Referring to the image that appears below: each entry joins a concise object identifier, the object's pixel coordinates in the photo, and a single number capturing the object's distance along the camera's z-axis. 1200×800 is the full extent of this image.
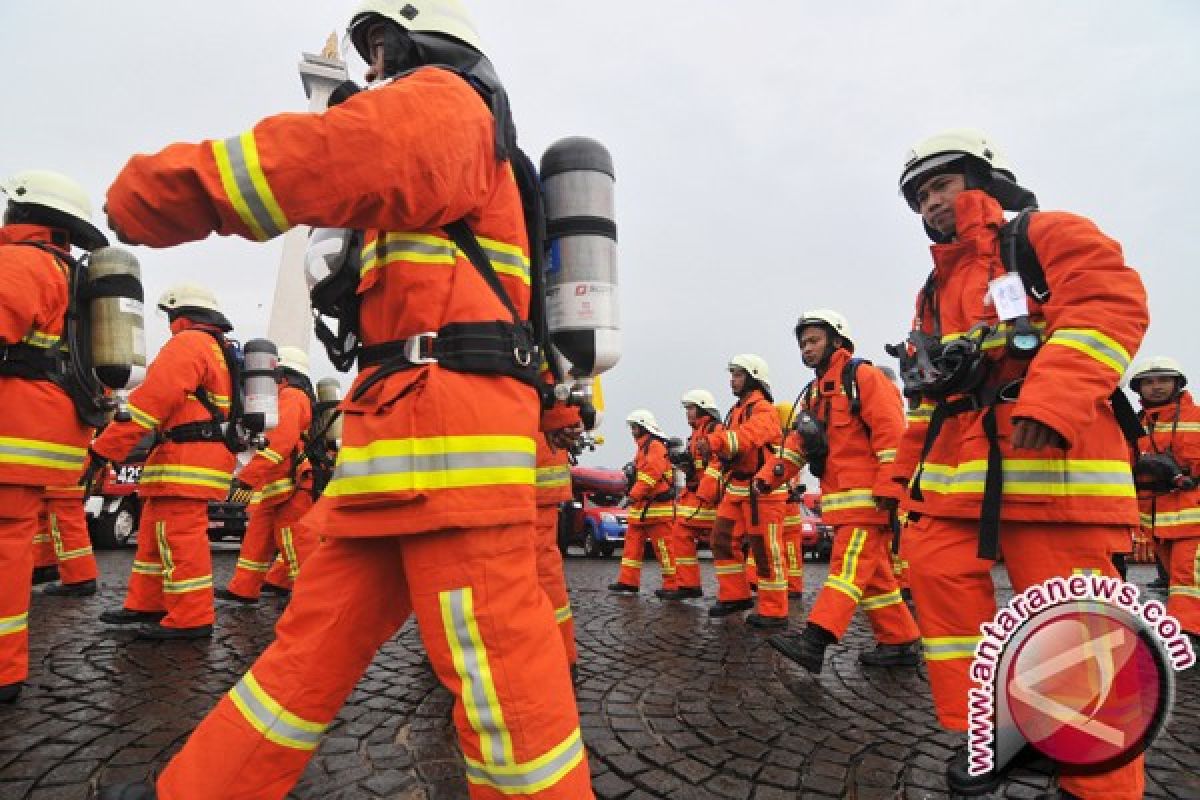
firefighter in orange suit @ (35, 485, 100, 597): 6.27
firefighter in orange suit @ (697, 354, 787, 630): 6.28
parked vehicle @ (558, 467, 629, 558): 13.63
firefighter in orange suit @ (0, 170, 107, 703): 3.22
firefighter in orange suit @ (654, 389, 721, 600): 7.90
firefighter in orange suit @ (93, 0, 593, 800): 1.52
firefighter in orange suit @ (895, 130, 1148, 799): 2.26
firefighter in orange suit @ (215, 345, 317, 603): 6.51
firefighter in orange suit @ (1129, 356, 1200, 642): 5.68
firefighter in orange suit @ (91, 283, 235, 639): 4.56
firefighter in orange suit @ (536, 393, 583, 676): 3.62
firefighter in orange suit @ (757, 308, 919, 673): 4.35
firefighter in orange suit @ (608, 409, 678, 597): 8.52
